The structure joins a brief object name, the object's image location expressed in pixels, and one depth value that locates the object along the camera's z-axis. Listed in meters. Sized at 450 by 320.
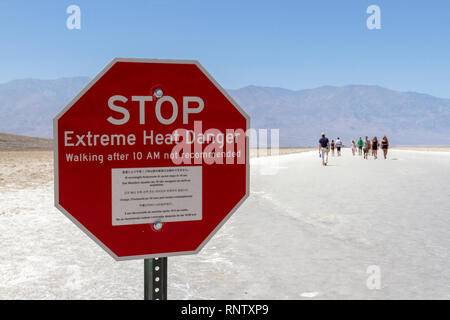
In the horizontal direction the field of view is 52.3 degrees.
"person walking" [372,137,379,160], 34.22
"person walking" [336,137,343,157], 39.21
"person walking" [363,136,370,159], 33.97
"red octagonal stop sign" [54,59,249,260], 1.99
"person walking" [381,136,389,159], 34.03
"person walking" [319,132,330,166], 25.00
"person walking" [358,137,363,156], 39.66
